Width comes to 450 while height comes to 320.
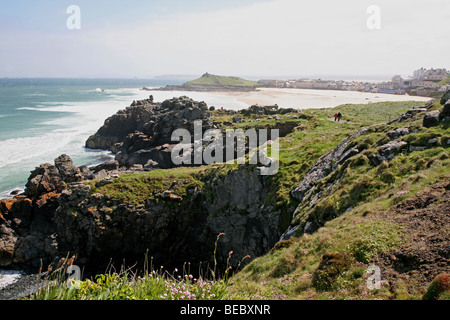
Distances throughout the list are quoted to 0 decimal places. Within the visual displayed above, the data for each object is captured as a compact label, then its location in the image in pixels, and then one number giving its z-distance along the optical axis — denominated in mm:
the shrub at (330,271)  10000
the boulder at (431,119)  18812
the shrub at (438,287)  7277
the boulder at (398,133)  19609
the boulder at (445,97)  22319
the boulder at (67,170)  36438
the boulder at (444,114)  18744
